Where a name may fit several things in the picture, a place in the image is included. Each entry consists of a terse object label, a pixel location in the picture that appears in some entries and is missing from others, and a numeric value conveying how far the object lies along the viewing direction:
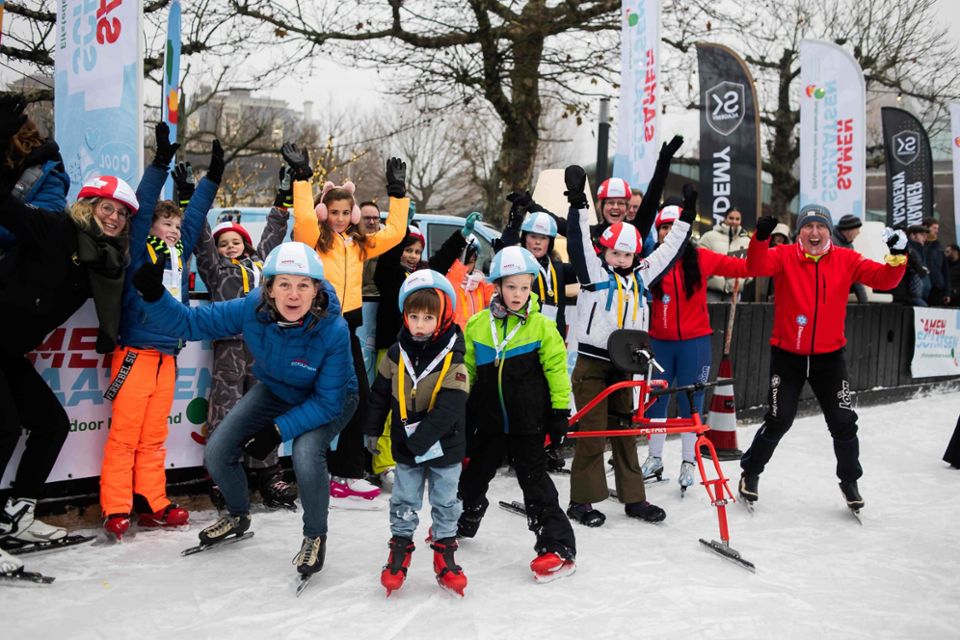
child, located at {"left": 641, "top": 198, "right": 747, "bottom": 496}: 5.89
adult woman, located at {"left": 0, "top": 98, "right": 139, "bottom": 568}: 3.99
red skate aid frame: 4.44
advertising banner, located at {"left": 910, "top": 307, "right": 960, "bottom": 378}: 11.40
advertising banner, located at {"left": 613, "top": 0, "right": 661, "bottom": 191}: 8.45
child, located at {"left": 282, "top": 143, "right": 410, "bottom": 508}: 5.28
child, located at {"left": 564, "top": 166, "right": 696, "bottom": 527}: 5.10
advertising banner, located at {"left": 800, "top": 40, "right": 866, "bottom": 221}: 12.06
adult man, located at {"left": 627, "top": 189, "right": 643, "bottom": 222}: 6.80
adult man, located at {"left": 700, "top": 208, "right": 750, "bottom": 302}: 9.48
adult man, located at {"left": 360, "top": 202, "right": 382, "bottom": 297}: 6.00
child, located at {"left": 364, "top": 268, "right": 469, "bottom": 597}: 3.85
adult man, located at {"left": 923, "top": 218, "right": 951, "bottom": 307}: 12.02
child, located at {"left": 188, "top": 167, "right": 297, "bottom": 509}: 5.16
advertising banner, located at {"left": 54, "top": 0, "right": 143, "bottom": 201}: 5.27
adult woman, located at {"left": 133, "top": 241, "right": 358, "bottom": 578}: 3.92
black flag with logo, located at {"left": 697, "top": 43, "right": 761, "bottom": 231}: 9.50
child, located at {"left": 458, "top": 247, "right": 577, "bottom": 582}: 4.30
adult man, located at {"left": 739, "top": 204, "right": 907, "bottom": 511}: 5.51
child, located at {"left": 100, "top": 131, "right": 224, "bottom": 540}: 4.49
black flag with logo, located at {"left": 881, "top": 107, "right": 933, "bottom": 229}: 15.30
